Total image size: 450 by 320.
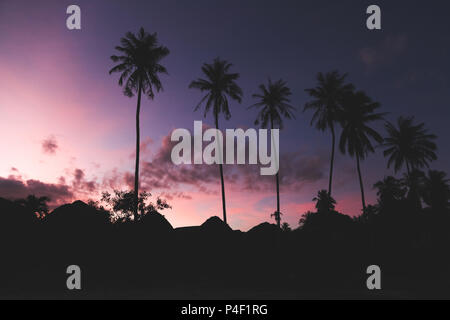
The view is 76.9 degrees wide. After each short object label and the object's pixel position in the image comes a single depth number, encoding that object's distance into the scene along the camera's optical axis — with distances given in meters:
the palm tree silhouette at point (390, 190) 41.38
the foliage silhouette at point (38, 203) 47.41
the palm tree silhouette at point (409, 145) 40.94
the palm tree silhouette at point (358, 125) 32.22
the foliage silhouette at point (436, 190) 40.25
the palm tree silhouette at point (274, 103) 35.31
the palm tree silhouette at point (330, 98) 32.94
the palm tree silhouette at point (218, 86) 32.06
